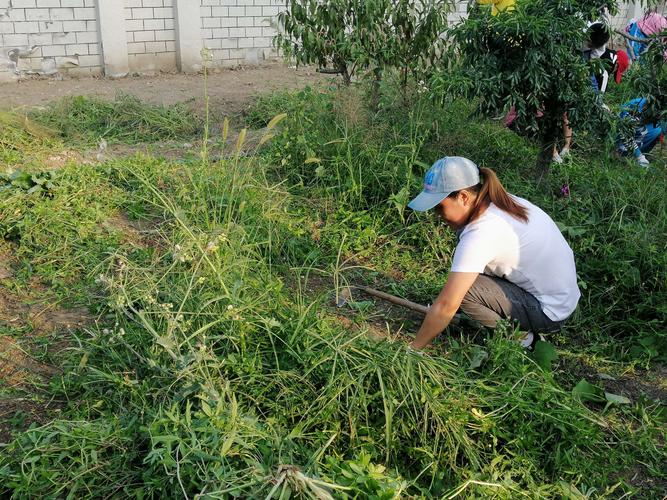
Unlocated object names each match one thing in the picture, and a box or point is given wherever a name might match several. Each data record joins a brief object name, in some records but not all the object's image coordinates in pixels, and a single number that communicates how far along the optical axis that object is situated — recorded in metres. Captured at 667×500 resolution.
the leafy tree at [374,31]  5.48
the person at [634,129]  4.62
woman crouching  3.01
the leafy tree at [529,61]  4.34
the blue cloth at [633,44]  8.39
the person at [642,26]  7.63
